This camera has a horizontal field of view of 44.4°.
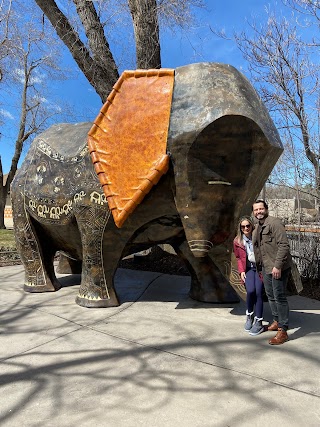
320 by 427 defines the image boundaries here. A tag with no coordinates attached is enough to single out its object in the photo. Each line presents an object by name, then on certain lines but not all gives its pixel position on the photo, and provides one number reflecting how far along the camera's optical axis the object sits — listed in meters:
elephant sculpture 3.56
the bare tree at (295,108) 6.81
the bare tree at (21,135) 17.88
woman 3.80
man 3.48
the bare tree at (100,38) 7.05
